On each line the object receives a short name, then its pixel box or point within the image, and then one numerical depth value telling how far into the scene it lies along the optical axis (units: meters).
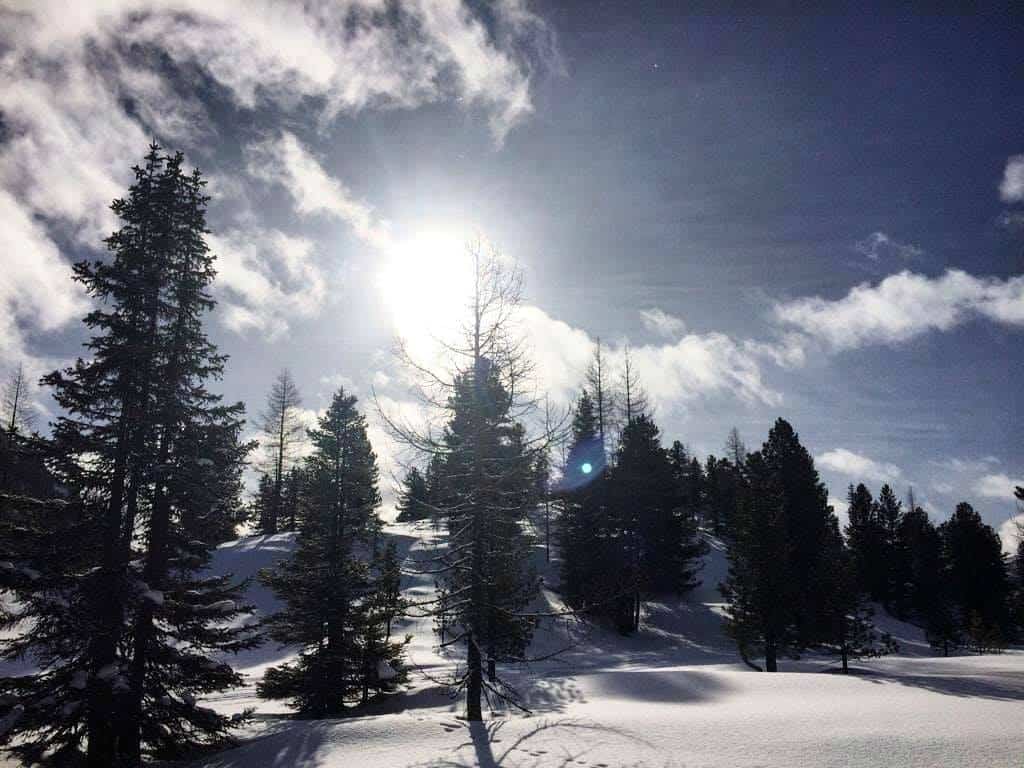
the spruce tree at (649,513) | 35.25
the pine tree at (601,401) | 40.28
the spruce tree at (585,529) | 33.06
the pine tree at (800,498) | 32.44
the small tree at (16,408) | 46.22
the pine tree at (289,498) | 47.26
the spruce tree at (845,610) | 23.98
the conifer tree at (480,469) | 11.83
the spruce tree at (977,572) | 46.41
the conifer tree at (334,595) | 17.73
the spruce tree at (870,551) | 48.78
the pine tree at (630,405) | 42.25
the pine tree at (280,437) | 48.75
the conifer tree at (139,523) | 11.66
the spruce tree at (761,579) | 22.80
